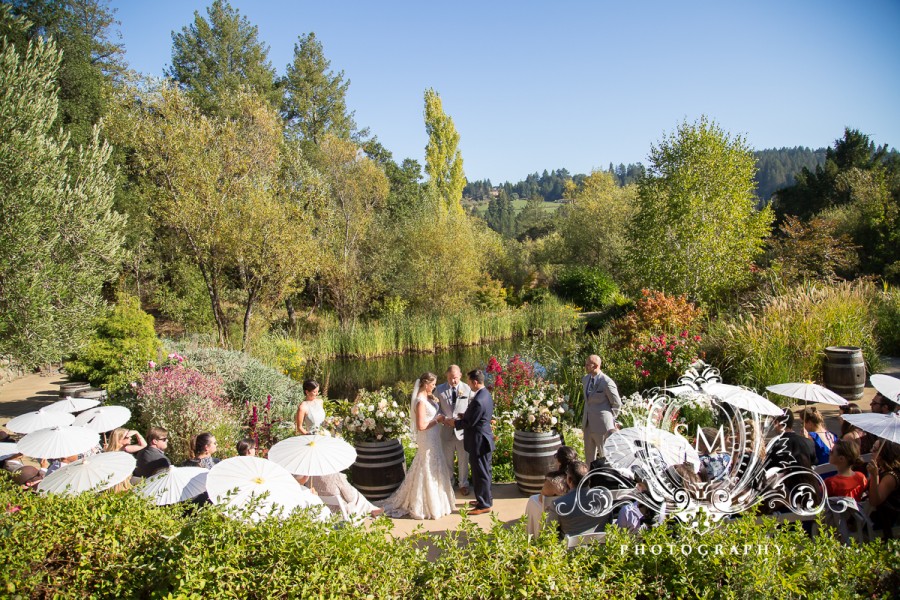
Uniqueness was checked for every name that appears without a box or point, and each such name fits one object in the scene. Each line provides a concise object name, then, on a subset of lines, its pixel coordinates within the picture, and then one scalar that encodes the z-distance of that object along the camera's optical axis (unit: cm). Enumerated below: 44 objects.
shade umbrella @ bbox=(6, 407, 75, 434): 665
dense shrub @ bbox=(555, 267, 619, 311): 2827
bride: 617
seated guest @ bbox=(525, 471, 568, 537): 471
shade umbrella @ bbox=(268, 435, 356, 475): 497
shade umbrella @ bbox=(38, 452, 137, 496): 468
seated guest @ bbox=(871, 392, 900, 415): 615
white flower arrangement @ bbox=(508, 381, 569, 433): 660
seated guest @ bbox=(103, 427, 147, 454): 646
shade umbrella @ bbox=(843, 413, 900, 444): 429
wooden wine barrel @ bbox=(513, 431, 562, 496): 658
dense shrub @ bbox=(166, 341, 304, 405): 972
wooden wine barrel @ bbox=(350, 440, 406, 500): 654
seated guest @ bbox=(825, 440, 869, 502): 454
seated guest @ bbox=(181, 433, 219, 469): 568
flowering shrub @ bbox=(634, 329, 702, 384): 1012
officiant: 654
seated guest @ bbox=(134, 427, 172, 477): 614
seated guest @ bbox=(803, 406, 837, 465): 576
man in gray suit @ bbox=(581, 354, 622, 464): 654
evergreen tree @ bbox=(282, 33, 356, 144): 3416
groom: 621
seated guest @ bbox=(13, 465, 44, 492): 562
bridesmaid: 701
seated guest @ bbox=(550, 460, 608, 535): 447
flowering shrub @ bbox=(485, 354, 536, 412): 914
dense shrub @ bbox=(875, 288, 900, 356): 1264
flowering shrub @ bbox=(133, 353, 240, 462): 816
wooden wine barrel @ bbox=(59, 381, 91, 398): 1016
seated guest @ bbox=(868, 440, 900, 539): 425
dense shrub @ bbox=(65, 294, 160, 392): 1011
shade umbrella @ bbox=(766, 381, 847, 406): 593
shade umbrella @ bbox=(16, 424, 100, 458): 568
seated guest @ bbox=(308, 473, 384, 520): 587
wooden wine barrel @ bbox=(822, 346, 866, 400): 973
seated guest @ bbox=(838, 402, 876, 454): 560
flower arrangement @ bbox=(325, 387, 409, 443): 642
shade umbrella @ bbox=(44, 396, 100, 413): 754
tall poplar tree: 3484
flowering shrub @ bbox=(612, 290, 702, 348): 1121
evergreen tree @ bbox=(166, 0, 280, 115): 3077
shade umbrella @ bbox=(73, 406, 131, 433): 680
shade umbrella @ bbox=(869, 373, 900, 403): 546
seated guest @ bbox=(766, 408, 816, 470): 501
